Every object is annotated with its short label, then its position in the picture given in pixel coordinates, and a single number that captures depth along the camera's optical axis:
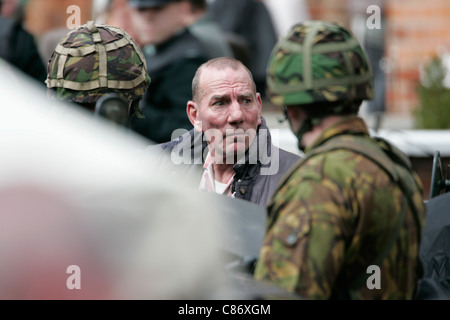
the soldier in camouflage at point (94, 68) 8.29
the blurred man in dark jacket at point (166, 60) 12.44
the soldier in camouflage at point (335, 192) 5.60
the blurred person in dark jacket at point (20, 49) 14.34
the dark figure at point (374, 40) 23.20
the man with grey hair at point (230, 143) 8.50
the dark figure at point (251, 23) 20.87
